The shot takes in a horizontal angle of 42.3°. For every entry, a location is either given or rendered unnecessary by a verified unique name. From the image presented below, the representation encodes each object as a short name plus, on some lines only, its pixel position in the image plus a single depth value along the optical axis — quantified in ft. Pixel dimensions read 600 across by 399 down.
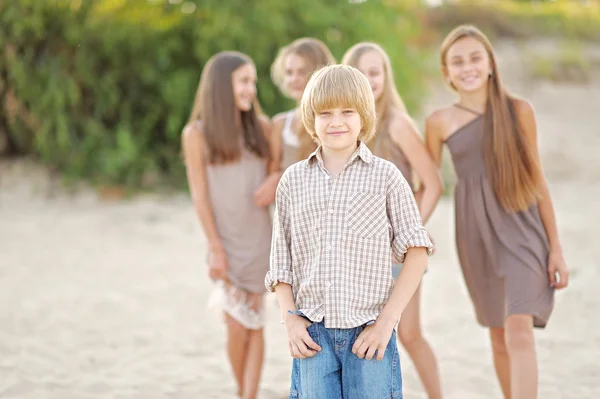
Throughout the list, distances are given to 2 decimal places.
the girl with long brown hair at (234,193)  11.91
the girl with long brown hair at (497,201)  10.07
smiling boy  7.22
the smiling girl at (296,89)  11.68
